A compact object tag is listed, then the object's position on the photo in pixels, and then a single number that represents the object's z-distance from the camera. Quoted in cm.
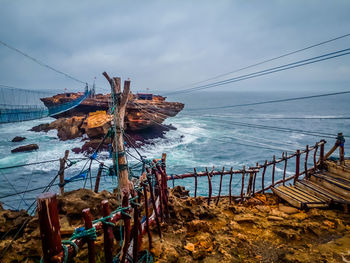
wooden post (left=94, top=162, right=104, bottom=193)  1093
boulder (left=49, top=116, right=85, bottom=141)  3978
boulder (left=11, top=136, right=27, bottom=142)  4103
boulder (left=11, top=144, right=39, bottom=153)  3412
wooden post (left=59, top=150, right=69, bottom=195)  1197
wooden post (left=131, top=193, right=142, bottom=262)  403
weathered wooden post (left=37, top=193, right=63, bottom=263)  215
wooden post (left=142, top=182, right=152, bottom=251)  475
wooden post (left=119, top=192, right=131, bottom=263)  350
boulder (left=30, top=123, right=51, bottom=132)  5034
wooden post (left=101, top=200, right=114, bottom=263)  296
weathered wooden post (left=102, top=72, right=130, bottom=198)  780
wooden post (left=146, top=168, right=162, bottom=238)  514
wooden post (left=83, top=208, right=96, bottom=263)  258
